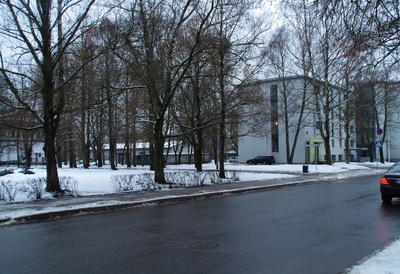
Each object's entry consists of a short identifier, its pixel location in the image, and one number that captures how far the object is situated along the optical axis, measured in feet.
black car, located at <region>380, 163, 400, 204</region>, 37.68
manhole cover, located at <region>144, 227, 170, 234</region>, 26.08
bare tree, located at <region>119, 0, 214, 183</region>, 52.54
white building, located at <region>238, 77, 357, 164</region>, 161.77
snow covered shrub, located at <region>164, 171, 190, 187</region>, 59.27
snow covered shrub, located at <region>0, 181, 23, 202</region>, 41.68
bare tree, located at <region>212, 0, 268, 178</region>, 58.23
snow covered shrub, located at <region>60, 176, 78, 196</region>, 47.06
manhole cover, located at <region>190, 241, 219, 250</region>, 21.52
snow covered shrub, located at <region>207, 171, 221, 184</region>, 65.57
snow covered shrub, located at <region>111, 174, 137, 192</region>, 53.11
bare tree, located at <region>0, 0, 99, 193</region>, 43.91
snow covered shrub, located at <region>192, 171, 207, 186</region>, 61.36
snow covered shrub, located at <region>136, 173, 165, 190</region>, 55.01
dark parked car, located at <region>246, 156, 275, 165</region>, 176.35
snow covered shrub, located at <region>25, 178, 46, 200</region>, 43.73
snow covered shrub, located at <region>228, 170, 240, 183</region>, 71.03
